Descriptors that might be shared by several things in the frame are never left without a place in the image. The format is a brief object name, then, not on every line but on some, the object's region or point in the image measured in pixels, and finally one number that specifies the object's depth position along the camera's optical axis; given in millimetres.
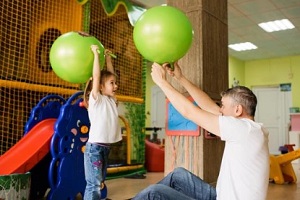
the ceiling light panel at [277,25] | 6470
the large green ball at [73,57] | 1974
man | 1257
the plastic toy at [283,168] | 3818
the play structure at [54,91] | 2559
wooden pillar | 2576
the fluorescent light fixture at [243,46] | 8036
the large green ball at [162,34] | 1618
